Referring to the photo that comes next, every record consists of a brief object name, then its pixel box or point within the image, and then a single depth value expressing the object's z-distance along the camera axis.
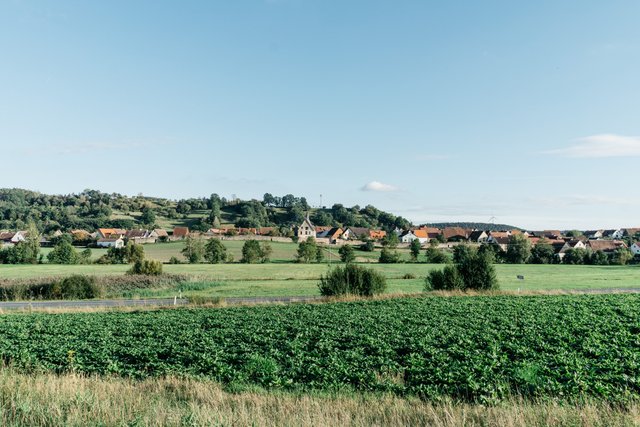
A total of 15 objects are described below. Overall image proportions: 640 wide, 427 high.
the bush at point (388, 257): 100.81
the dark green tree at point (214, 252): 101.06
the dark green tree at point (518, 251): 109.75
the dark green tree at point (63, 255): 93.62
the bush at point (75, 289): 46.69
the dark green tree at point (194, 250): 98.82
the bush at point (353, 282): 41.41
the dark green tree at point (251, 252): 99.56
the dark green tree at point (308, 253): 102.69
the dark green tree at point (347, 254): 99.69
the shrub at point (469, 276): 45.12
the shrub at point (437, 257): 102.47
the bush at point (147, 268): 62.22
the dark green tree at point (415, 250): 106.89
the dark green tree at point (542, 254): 110.44
